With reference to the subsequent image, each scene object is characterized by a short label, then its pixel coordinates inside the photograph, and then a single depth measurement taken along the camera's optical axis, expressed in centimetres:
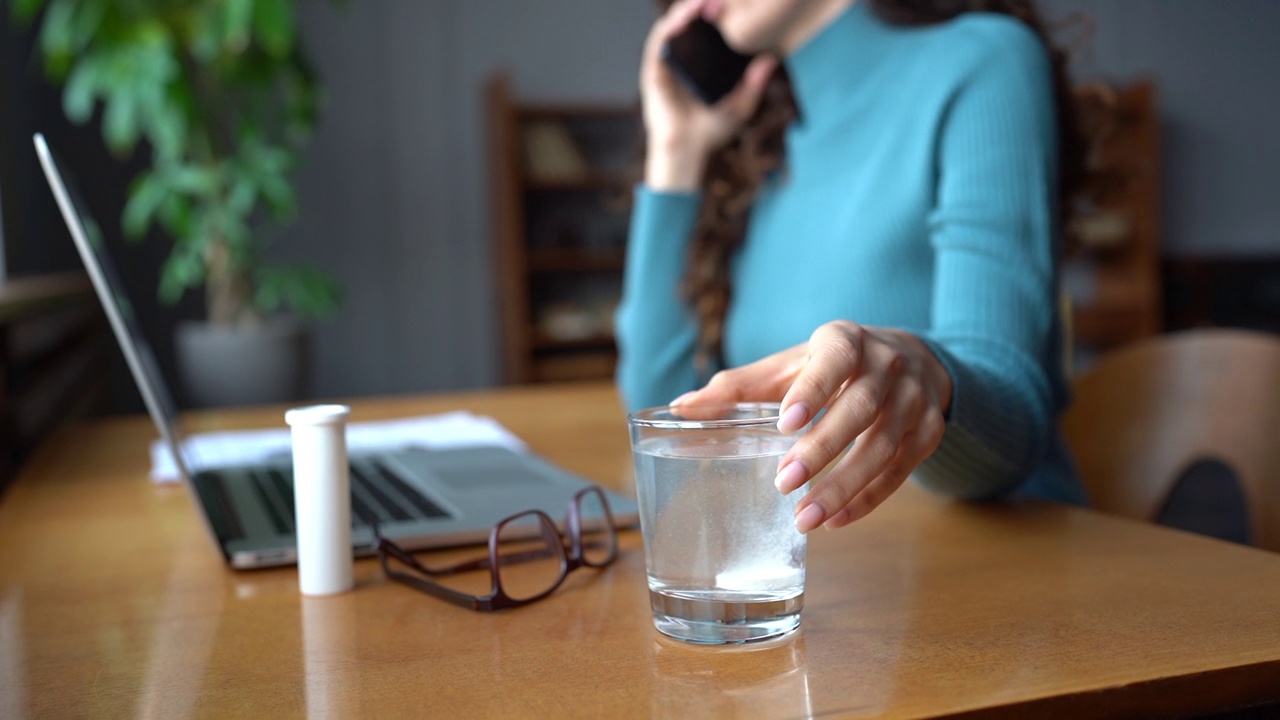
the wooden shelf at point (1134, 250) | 511
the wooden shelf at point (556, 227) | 436
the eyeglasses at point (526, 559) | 63
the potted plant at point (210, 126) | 285
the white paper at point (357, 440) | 114
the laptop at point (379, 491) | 74
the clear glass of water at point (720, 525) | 51
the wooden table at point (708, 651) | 48
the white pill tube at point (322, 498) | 64
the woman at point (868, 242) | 59
